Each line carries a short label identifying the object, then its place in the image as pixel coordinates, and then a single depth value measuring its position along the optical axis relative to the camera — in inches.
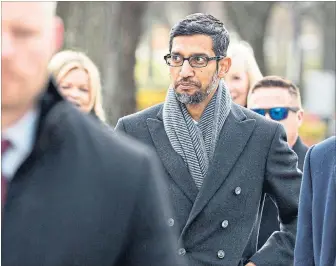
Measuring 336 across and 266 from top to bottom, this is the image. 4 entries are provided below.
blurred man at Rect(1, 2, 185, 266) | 155.5
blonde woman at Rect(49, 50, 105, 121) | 435.6
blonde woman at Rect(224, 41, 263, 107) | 479.4
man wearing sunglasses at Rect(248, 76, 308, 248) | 444.6
